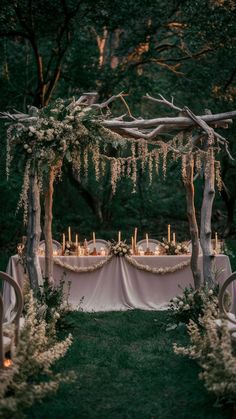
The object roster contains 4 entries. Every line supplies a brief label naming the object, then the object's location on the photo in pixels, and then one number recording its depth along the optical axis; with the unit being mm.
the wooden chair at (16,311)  5039
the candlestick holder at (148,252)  9961
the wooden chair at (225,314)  5313
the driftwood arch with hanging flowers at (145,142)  7582
